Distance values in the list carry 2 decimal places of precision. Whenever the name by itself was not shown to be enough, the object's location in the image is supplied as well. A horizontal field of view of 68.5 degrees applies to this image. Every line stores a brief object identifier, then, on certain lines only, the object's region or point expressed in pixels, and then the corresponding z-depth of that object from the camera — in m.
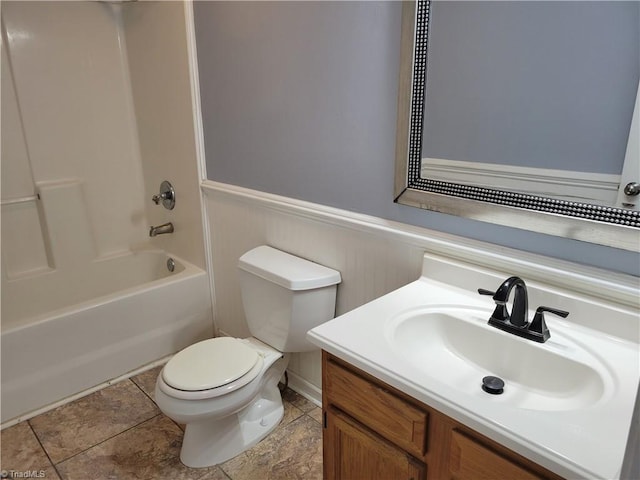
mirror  1.08
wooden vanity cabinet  0.93
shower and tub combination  2.19
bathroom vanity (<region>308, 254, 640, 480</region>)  0.87
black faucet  1.15
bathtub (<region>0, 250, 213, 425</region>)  2.05
